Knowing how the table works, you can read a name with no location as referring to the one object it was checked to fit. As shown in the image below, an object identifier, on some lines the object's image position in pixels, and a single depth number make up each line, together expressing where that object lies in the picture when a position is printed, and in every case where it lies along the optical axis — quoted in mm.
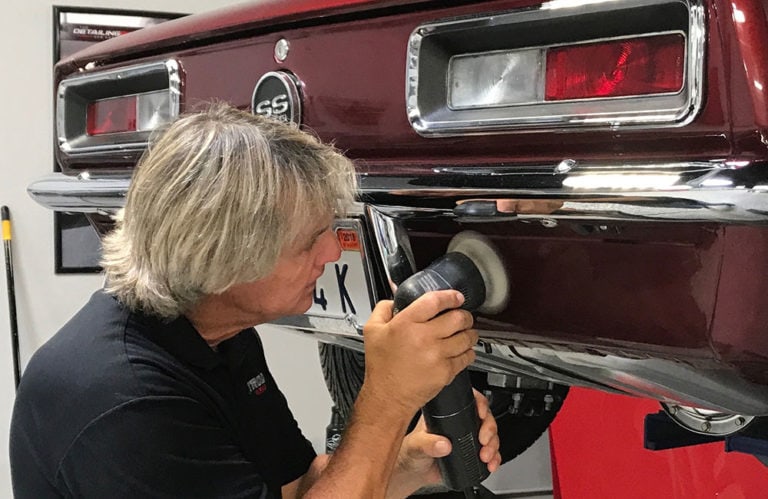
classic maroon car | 901
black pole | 3195
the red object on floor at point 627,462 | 2025
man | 1140
